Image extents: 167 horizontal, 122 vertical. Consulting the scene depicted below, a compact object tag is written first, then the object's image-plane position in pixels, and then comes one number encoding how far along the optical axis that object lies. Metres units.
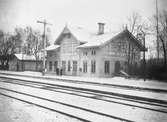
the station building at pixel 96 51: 28.03
